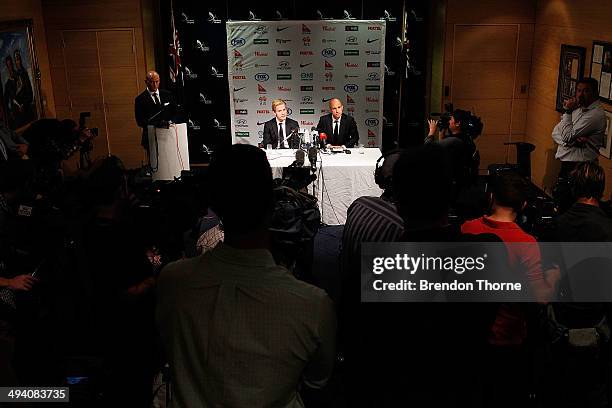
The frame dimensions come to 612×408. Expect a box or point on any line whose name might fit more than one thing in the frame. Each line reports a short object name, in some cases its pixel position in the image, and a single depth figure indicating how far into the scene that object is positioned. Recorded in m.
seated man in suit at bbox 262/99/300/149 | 6.45
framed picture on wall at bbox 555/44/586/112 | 6.19
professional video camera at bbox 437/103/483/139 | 5.30
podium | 6.59
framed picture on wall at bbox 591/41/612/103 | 5.60
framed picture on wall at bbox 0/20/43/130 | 6.59
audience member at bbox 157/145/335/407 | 1.05
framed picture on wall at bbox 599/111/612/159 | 5.61
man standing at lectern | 7.18
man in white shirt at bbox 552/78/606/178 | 5.43
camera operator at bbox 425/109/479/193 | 5.04
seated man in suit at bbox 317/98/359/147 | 6.53
